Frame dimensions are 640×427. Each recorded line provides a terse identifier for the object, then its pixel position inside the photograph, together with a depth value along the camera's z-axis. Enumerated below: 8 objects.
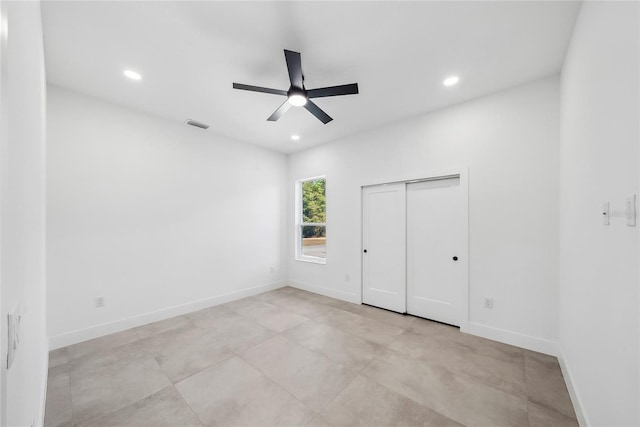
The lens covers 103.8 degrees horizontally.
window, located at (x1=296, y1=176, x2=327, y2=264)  5.25
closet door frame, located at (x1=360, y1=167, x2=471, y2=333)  3.12
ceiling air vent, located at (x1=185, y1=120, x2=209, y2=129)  3.76
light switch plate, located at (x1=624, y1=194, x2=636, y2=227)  1.08
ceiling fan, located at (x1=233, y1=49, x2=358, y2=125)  2.15
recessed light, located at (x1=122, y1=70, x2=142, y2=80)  2.58
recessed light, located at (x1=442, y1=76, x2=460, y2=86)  2.70
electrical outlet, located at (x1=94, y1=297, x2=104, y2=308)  3.03
